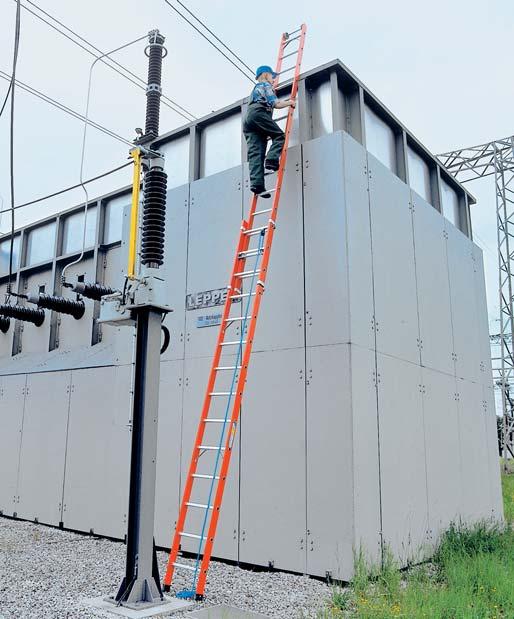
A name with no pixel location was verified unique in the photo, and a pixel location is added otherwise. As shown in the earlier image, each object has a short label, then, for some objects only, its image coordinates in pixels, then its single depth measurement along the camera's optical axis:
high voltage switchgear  3.85
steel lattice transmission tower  17.64
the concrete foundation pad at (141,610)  3.59
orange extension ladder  4.14
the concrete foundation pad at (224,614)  3.65
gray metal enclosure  4.96
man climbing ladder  5.39
